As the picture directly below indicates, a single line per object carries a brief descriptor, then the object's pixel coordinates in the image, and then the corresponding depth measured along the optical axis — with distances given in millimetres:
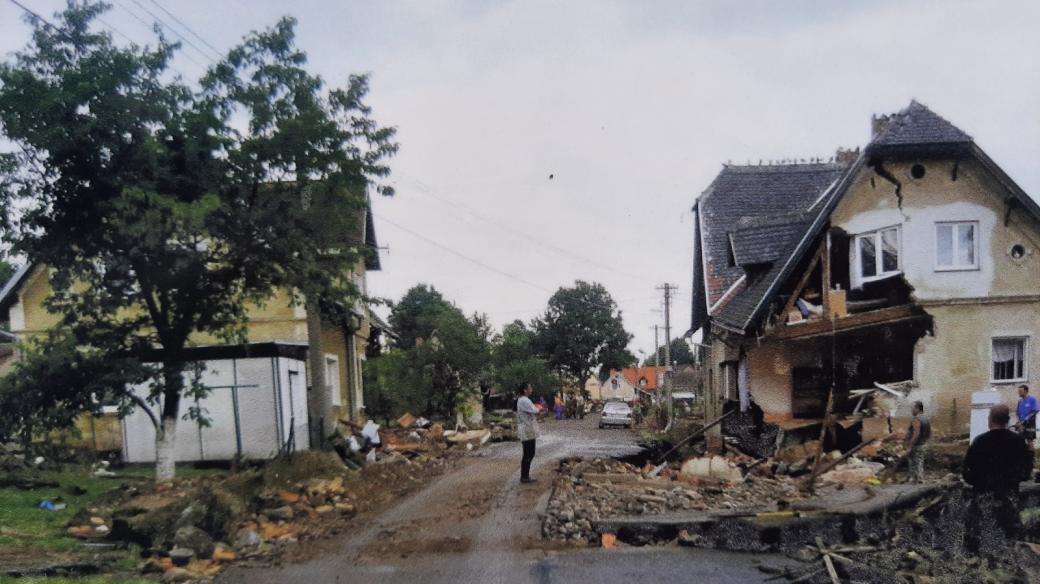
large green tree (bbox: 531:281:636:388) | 82312
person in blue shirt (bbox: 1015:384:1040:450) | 16266
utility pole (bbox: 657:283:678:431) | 38312
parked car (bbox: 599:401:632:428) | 46344
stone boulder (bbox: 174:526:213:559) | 10492
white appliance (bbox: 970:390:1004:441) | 16750
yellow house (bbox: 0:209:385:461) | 18641
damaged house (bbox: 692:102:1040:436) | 19109
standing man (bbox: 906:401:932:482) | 13609
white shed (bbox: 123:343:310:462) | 18641
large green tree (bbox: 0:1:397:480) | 12773
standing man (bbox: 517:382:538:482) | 14008
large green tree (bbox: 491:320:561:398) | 54219
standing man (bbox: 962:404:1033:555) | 8820
